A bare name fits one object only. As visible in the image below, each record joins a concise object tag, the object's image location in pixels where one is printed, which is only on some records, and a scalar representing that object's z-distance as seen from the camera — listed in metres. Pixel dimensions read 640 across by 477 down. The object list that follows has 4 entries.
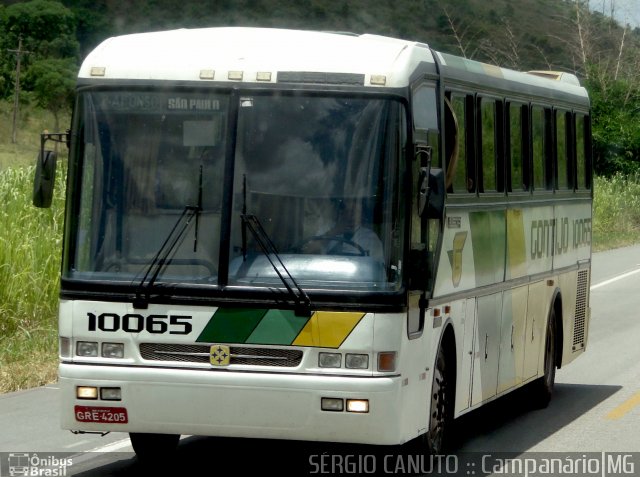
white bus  15.23
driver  15.61
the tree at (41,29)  189.61
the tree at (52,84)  154.21
